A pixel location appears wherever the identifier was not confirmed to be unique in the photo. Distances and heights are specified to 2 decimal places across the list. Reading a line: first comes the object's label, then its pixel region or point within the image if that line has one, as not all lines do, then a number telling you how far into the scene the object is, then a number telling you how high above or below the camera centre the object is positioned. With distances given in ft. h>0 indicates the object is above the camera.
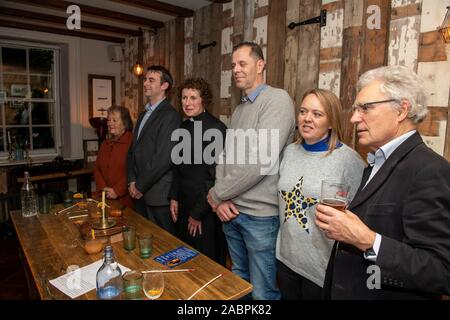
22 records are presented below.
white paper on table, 4.14 -2.21
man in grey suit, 8.40 -0.81
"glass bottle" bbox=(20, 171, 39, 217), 7.15 -1.80
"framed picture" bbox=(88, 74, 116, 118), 17.07 +1.80
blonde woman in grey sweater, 4.92 -0.92
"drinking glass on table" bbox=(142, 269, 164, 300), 4.07 -2.10
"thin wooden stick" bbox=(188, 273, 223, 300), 4.10 -2.20
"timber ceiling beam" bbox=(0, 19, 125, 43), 14.08 +4.63
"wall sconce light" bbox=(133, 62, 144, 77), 15.53 +2.88
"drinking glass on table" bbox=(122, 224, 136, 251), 5.31 -1.95
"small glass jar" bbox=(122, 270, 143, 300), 4.04 -2.14
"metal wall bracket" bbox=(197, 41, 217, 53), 11.38 +3.10
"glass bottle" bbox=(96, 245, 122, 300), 3.99 -1.99
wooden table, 4.19 -2.18
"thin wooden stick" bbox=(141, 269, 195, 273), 4.66 -2.18
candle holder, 5.99 -1.96
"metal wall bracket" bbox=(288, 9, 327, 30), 7.71 +2.81
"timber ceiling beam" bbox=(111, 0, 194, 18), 11.14 +4.48
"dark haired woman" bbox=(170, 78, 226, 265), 7.63 -1.10
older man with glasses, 3.09 -0.87
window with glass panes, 15.43 +1.33
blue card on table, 4.91 -2.15
